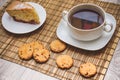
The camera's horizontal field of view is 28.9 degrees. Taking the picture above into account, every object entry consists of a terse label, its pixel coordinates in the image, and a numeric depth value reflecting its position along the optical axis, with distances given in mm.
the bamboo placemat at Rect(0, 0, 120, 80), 620
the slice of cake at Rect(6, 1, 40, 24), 720
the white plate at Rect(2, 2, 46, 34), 720
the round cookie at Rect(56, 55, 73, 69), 616
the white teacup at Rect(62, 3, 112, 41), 624
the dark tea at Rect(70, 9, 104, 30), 642
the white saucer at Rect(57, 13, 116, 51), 648
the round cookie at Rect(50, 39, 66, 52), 658
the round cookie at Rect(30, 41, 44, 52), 658
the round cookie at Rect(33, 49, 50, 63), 634
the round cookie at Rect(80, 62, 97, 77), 594
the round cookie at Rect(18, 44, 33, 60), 645
